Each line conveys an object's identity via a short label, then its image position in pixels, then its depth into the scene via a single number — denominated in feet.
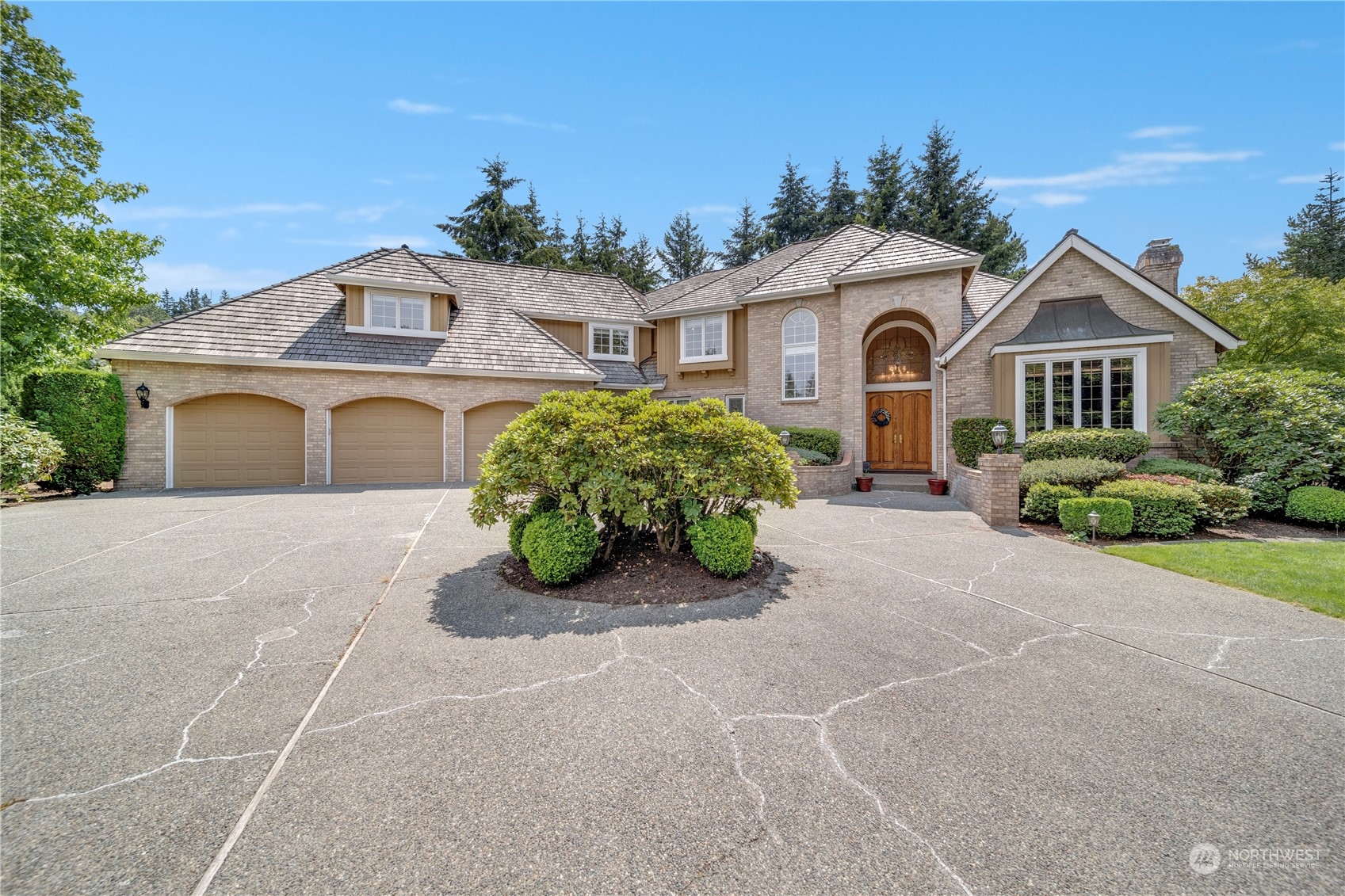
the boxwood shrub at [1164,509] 25.63
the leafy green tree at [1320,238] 94.07
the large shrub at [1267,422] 29.32
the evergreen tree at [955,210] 93.56
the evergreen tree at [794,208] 111.96
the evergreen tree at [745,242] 117.70
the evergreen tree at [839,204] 107.55
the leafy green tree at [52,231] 47.61
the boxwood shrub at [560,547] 16.84
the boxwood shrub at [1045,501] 28.49
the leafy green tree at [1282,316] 54.08
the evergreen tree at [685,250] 127.34
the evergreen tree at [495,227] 104.47
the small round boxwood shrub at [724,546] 17.58
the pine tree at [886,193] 98.84
